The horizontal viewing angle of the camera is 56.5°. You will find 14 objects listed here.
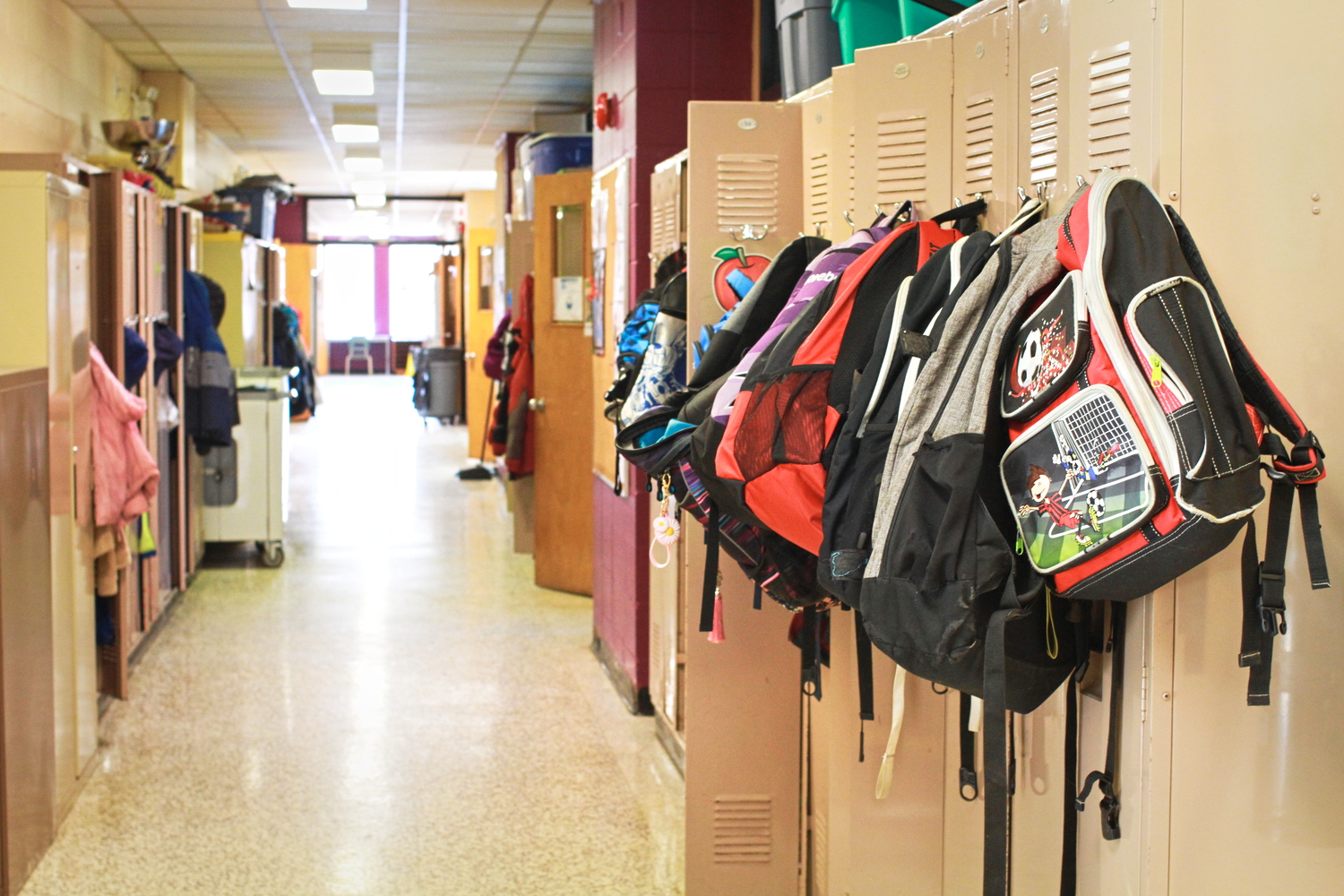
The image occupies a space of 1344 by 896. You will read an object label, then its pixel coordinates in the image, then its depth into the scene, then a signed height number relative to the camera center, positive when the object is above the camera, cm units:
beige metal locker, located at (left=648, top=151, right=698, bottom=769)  371 -80
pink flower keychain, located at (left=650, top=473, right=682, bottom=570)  274 -37
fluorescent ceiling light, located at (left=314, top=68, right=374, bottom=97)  756 +174
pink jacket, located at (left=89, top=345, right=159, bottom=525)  389 -30
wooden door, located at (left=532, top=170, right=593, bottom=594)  617 -4
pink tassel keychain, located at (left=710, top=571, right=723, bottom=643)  265 -55
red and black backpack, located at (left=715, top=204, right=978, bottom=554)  188 -6
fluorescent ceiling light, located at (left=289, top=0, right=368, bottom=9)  596 +171
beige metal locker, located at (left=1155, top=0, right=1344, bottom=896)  152 -4
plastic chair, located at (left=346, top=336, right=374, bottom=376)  2473 +19
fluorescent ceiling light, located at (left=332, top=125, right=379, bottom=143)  970 +179
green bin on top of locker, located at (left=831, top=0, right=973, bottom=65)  272 +74
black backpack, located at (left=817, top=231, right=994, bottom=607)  170 -6
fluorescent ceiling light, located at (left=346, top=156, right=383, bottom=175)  1177 +191
